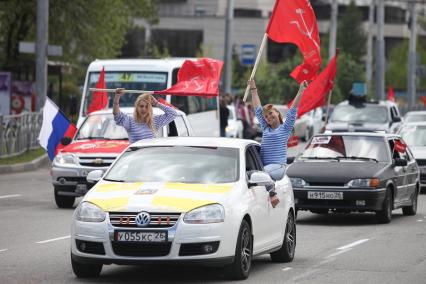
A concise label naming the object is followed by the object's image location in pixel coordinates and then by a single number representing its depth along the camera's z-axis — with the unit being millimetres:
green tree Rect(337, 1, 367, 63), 139000
